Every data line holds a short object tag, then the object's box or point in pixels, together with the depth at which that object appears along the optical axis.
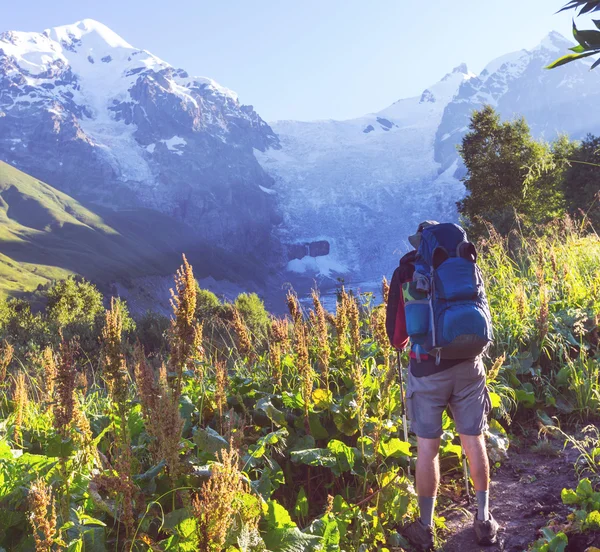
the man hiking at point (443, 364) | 3.32
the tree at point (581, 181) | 29.83
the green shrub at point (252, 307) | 40.99
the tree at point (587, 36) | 1.77
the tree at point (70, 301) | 35.69
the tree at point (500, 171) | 31.47
